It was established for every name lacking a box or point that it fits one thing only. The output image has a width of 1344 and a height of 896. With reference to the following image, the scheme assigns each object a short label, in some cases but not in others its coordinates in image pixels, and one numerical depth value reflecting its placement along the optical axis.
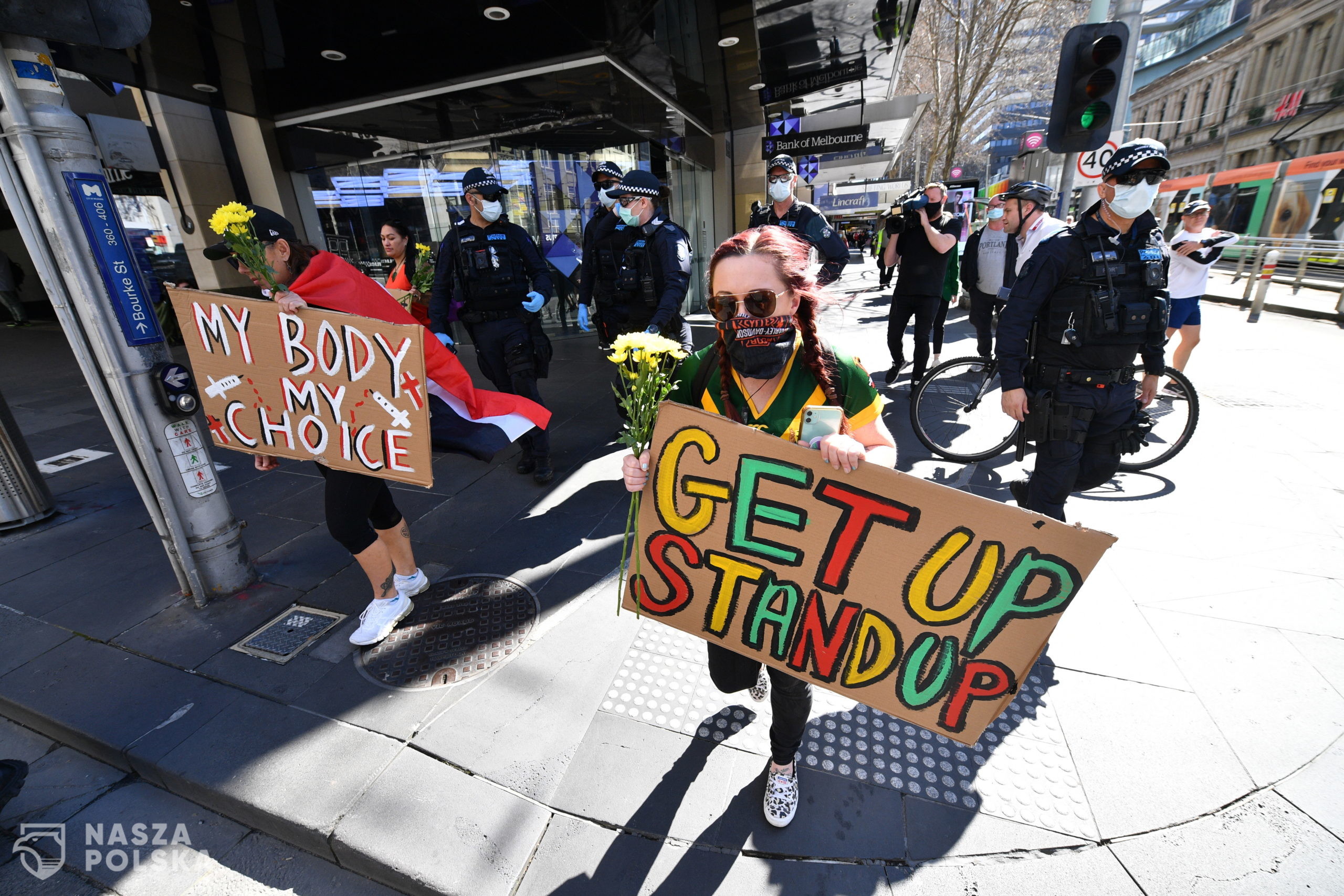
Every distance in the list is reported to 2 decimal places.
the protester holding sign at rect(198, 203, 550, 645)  2.55
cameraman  5.68
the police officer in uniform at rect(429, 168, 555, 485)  4.31
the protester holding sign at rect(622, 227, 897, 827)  1.58
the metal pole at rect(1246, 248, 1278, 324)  9.81
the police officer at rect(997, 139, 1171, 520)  2.63
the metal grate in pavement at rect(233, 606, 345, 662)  2.85
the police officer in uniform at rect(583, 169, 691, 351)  4.48
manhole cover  2.69
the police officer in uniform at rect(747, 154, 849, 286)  5.19
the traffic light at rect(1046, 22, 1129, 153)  4.18
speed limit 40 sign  4.71
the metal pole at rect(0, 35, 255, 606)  2.43
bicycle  4.37
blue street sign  2.58
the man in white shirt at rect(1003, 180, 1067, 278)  5.29
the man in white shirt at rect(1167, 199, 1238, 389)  5.54
